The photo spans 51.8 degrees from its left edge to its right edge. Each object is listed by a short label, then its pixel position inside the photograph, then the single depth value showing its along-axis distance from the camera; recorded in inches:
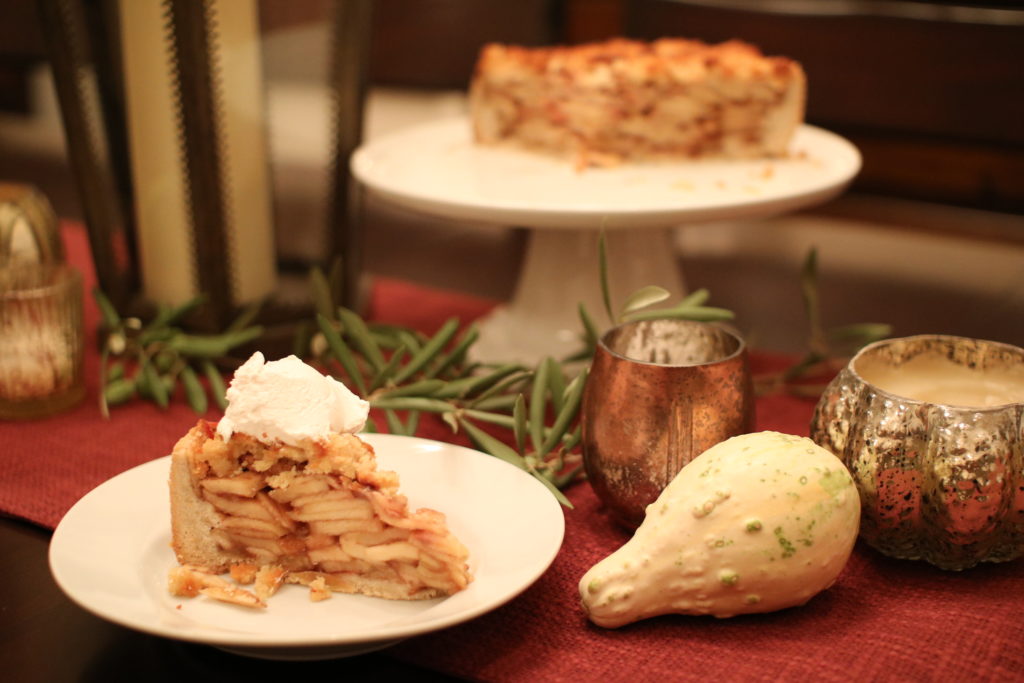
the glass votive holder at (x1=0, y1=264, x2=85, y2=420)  33.6
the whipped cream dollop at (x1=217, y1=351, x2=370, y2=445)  22.6
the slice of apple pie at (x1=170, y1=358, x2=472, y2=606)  22.9
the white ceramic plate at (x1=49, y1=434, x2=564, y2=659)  20.1
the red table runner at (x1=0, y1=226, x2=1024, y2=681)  21.9
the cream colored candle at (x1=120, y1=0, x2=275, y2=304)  36.5
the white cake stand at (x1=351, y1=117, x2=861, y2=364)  33.5
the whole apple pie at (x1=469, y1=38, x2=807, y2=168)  41.0
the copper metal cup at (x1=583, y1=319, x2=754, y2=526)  25.2
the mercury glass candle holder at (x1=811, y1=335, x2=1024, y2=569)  23.4
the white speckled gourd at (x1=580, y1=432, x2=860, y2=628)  22.2
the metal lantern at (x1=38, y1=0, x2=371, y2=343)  35.8
